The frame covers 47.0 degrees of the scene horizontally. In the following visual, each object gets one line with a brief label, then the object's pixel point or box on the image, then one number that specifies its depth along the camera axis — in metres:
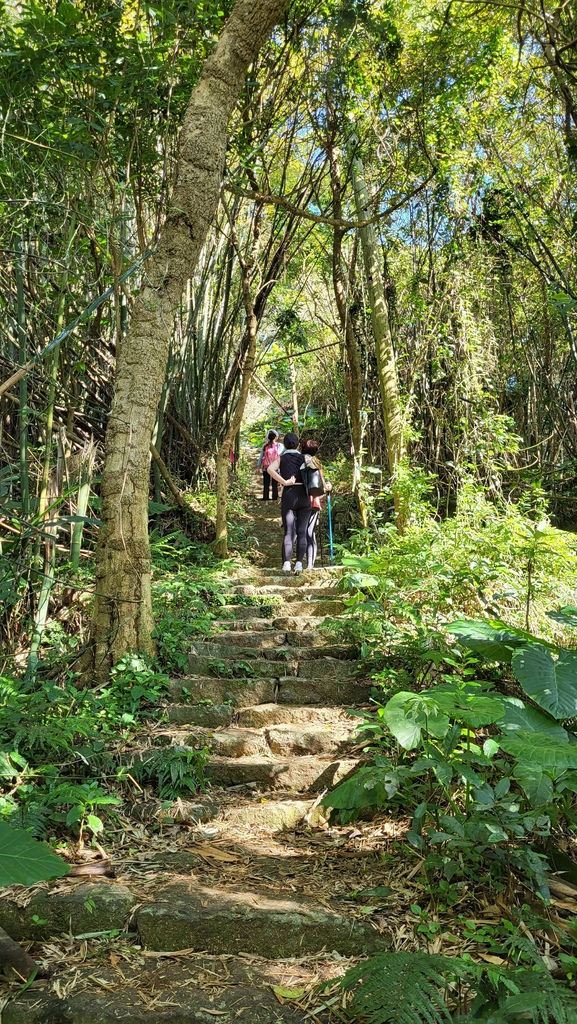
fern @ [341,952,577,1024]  1.35
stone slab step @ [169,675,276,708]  3.53
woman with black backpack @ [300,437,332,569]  5.89
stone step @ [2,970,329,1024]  1.69
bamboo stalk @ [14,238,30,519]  3.36
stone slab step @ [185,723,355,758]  3.12
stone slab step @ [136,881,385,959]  1.96
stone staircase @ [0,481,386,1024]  1.78
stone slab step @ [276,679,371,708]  3.62
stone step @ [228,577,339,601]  5.16
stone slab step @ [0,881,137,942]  2.06
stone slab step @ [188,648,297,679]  3.79
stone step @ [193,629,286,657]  4.24
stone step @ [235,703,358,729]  3.43
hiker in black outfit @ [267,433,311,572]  5.81
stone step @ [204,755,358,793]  2.95
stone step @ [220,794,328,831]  2.71
